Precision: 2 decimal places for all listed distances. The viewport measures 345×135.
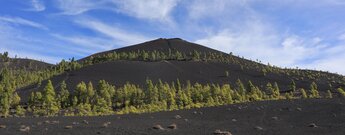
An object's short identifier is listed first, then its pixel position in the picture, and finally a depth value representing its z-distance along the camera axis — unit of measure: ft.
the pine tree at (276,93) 367.86
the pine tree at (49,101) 303.11
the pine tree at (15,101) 365.20
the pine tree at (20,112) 289.08
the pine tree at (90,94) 347.97
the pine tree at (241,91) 342.52
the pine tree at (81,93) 351.54
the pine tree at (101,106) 291.46
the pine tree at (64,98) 341.86
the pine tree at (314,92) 382.16
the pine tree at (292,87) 447.22
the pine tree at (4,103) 315.27
